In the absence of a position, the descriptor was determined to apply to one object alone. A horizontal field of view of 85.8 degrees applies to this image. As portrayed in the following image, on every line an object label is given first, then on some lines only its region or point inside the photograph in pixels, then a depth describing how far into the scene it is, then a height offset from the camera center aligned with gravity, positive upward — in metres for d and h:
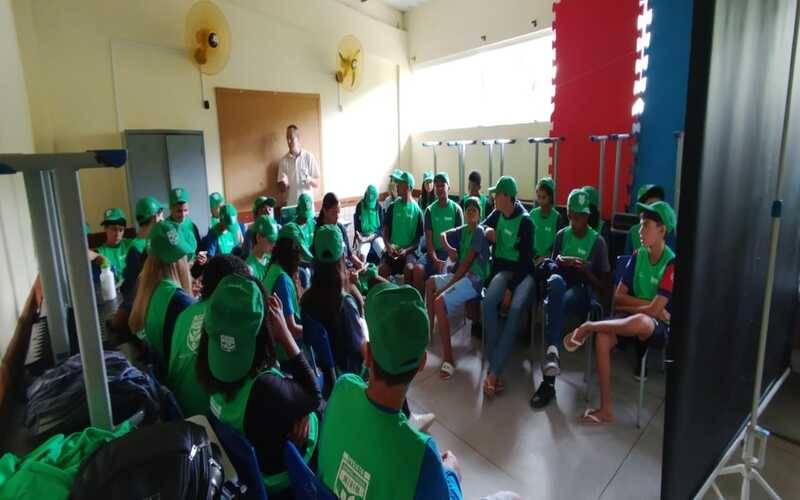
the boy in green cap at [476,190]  4.38 -0.14
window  5.55 +1.27
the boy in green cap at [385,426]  0.91 -0.56
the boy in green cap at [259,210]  3.64 -0.26
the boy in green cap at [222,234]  3.73 -0.45
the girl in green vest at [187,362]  1.46 -0.61
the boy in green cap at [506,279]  2.76 -0.73
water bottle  2.46 -0.57
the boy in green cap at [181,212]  3.44 -0.23
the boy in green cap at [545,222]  3.46 -0.38
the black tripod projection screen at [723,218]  0.79 -0.10
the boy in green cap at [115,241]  3.01 -0.41
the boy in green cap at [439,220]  4.01 -0.40
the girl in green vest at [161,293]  1.71 -0.44
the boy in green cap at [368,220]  4.57 -0.44
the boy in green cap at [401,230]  4.17 -0.51
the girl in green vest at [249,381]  1.15 -0.55
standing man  5.72 +0.15
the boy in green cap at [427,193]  5.23 -0.19
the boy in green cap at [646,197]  3.15 -0.18
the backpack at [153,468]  0.79 -0.53
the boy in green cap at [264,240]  2.82 -0.38
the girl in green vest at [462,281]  3.02 -0.78
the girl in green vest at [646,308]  2.34 -0.75
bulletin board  5.29 +0.60
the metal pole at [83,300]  0.89 -0.24
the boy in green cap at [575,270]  2.79 -0.65
